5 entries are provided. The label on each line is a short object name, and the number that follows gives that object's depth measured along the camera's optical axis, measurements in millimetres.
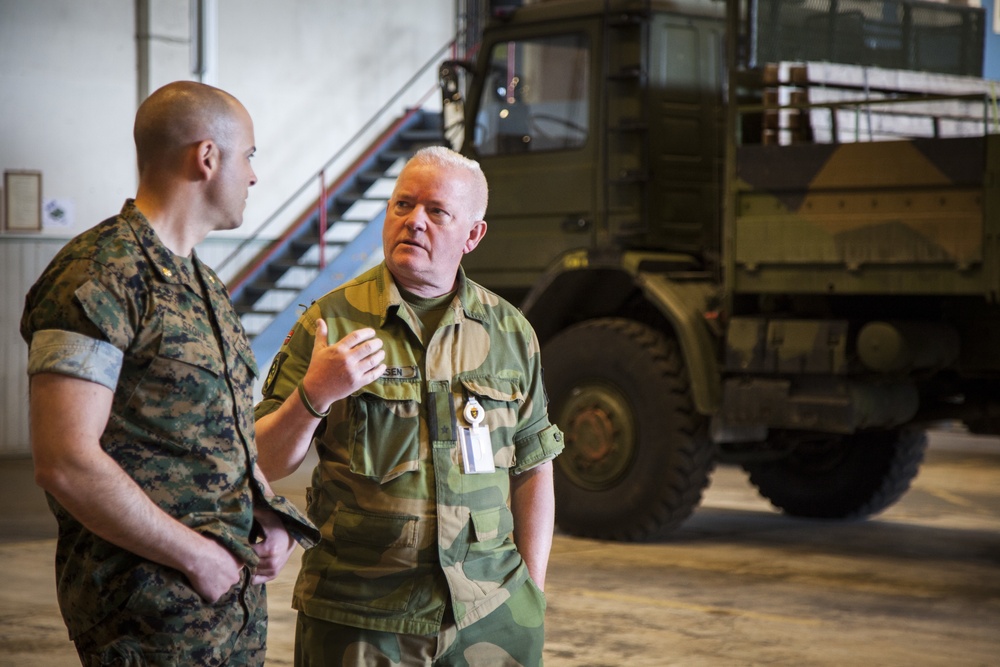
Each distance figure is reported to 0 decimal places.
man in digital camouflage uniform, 2059
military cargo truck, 6660
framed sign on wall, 11297
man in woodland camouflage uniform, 2576
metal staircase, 12742
